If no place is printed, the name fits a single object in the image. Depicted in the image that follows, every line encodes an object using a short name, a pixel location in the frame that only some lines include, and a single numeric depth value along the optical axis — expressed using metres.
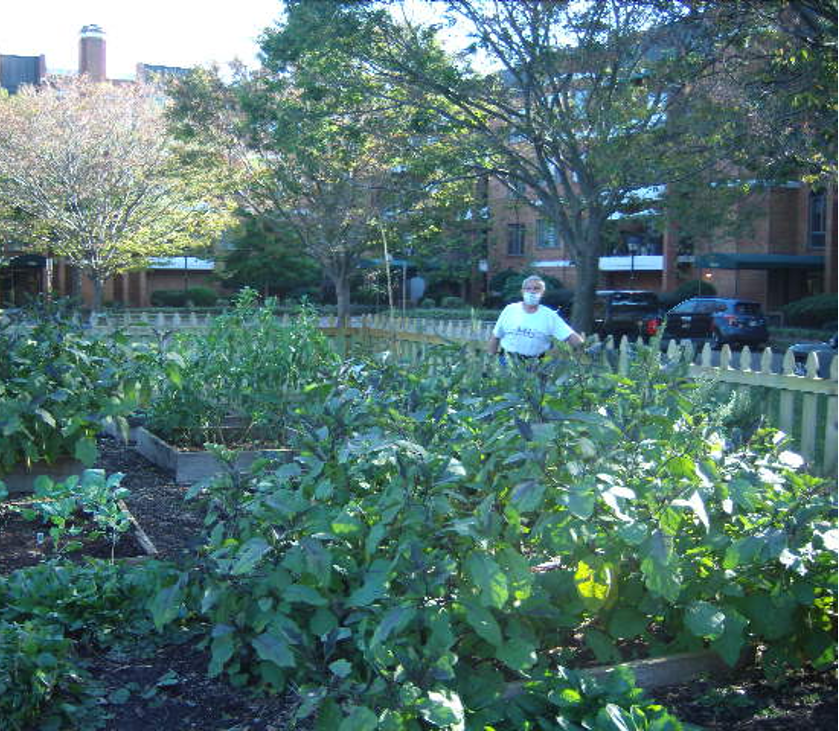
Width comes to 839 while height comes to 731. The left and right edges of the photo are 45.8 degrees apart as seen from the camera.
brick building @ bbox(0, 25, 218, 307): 44.06
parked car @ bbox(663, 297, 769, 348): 27.42
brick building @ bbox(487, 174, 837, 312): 38.50
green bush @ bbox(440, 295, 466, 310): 41.75
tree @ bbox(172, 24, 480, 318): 15.27
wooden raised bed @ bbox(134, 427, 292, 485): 7.45
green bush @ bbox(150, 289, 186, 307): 44.25
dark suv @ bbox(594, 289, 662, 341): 28.01
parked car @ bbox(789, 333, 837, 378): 13.16
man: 7.72
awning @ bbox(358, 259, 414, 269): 34.59
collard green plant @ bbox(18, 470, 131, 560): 4.66
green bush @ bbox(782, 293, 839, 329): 31.77
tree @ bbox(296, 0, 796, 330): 13.34
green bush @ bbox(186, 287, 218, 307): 43.97
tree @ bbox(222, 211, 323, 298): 40.19
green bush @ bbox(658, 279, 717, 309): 38.27
